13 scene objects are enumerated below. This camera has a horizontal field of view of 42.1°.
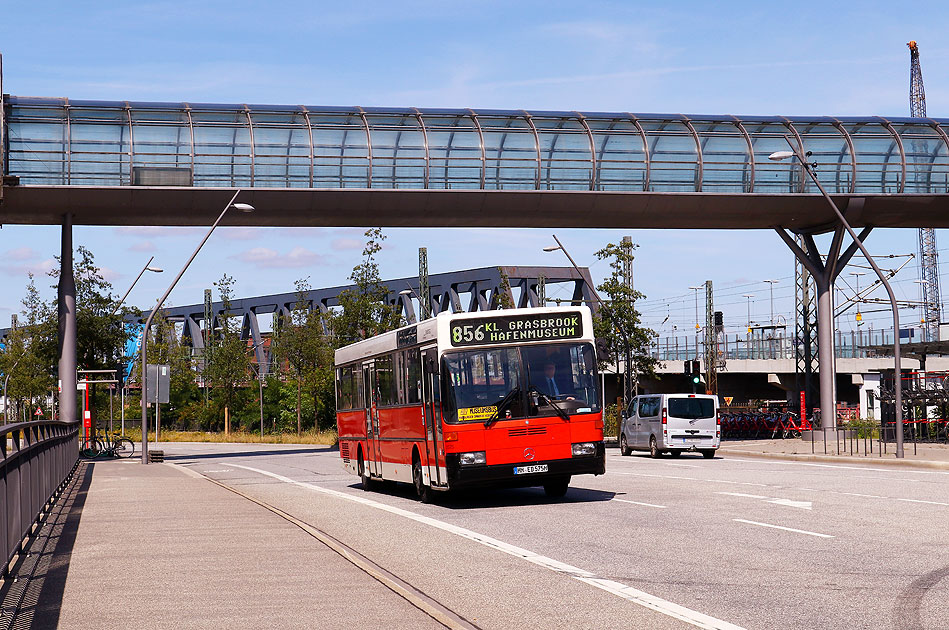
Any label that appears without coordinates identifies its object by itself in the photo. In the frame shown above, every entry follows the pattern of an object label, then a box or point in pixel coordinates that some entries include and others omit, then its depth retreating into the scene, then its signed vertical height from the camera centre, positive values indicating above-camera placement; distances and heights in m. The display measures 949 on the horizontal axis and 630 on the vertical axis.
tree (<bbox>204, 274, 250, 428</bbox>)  76.12 +2.11
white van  37.28 -1.09
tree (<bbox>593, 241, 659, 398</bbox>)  51.03 +2.85
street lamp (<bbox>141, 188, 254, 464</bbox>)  36.81 +2.38
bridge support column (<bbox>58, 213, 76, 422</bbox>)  40.28 +2.42
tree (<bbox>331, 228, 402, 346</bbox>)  60.78 +4.20
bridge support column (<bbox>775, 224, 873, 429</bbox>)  45.19 +3.23
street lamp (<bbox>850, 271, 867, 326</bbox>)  62.01 +5.45
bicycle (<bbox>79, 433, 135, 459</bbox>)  43.09 -1.71
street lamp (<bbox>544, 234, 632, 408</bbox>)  50.91 +1.84
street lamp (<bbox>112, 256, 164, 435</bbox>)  45.78 +4.86
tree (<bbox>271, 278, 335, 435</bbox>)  67.69 +2.35
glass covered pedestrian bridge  37.91 +7.88
